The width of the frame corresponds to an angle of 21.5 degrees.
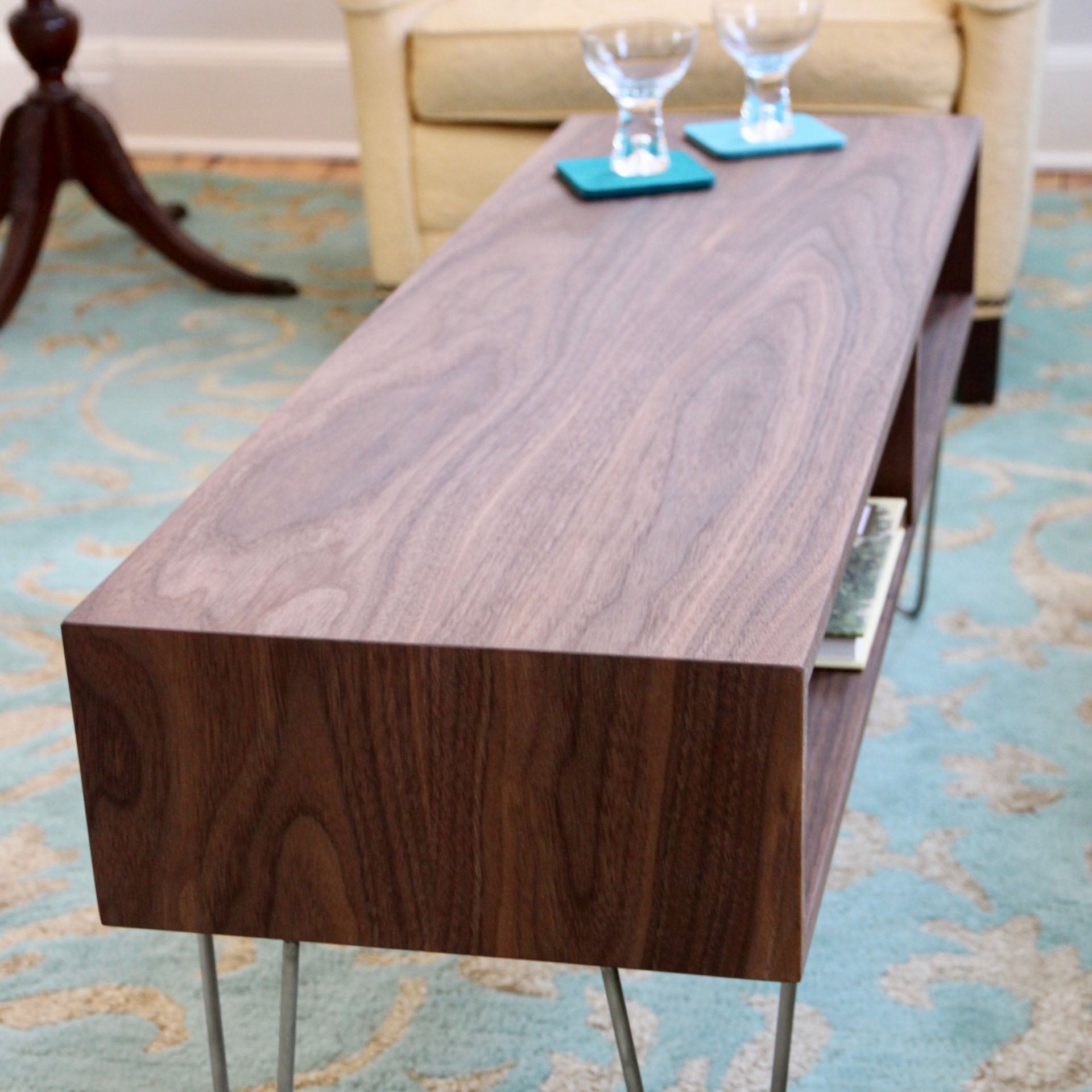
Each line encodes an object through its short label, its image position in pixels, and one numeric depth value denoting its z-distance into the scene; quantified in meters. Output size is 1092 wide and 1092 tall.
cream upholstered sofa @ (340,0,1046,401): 2.88
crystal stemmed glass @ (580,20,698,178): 2.41
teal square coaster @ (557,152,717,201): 2.38
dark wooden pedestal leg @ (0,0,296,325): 3.30
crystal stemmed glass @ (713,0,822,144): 2.48
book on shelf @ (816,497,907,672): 2.08
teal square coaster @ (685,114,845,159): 2.47
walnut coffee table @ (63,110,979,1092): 1.78
